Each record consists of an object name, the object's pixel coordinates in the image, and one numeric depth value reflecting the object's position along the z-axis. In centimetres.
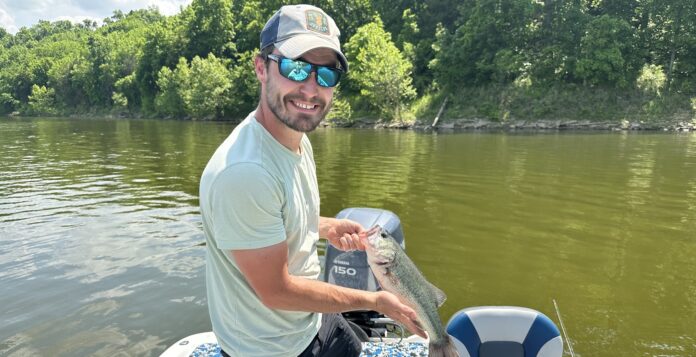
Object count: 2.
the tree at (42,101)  10512
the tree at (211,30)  8631
